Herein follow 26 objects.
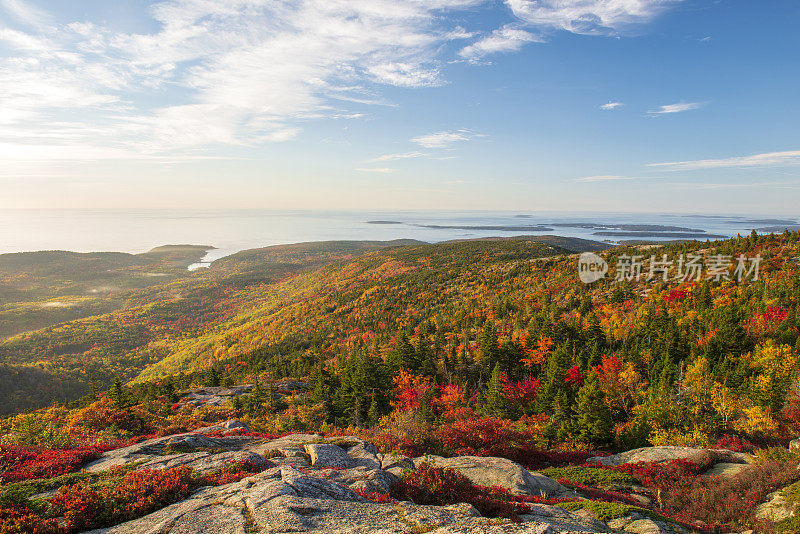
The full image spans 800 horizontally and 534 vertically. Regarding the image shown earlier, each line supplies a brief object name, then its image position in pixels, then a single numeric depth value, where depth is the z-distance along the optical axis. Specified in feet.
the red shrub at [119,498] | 30.80
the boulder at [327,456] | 56.39
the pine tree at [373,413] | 145.07
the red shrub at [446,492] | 34.68
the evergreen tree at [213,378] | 187.66
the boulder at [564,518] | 33.34
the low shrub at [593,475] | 70.69
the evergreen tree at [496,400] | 143.84
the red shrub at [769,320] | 151.43
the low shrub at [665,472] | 68.08
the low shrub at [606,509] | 42.58
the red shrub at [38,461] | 44.83
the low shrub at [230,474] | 39.50
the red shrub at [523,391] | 168.45
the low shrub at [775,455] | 68.44
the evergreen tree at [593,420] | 106.52
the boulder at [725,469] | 70.48
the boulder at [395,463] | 58.06
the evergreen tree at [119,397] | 96.25
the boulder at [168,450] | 51.26
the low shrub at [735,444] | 95.96
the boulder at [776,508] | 49.42
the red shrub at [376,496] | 35.56
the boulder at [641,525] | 39.73
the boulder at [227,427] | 79.41
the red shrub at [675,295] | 213.25
